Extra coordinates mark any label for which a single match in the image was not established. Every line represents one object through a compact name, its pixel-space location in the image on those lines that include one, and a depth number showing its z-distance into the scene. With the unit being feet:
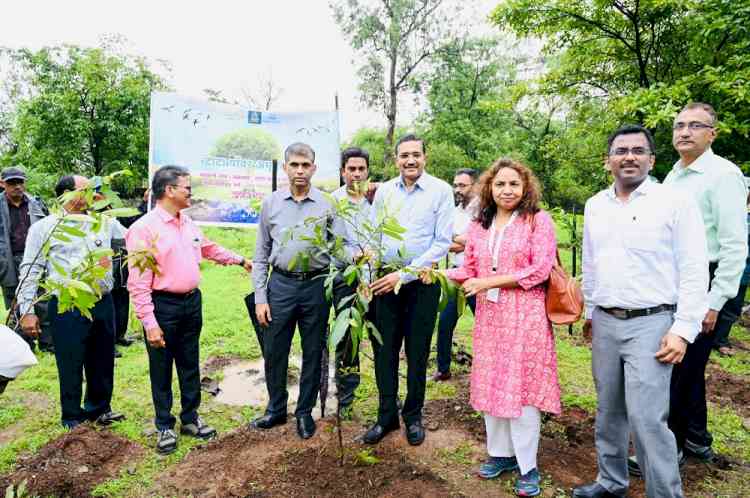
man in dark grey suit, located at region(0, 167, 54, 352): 15.81
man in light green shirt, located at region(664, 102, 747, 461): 8.66
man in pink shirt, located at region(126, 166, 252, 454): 10.10
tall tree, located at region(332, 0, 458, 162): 59.57
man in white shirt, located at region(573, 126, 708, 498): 7.41
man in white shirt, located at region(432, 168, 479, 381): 14.11
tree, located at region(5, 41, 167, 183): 32.45
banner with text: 19.58
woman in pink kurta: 8.43
